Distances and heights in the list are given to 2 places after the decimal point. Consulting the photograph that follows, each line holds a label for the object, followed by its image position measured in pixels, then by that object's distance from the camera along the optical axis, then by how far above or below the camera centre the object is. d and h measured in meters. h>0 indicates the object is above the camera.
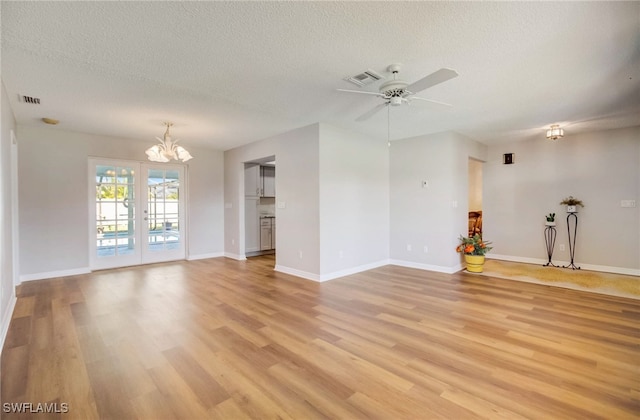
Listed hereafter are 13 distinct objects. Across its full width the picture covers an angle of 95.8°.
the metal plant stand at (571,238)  5.55 -0.63
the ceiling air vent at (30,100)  3.47 +1.35
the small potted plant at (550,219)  5.69 -0.27
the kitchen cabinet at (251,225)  7.05 -0.43
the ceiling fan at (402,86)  2.41 +1.11
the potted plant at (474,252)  5.12 -0.82
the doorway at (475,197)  7.98 +0.27
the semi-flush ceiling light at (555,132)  4.71 +1.21
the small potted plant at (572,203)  5.46 +0.05
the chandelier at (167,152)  4.42 +0.88
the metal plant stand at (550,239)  5.81 -0.67
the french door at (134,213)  5.50 -0.08
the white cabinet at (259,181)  7.09 +0.70
